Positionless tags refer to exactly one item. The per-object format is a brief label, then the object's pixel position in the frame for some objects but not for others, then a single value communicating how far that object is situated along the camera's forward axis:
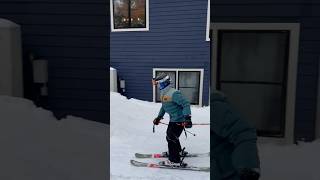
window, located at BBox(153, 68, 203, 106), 7.97
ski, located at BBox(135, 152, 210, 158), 5.38
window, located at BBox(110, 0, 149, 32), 7.93
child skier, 5.04
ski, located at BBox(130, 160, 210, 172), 4.82
